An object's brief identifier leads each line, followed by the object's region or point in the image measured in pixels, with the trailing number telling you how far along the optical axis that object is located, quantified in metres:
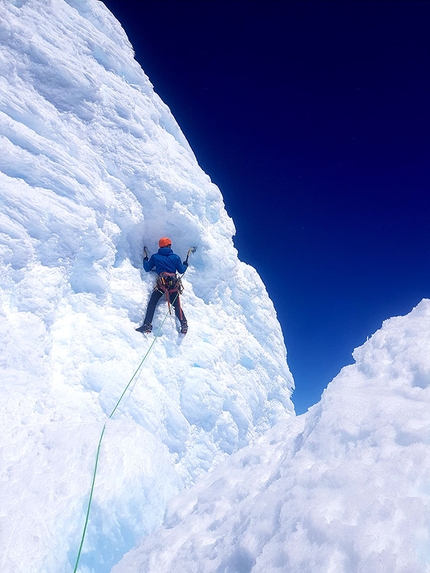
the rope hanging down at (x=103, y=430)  3.31
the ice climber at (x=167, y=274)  6.23
